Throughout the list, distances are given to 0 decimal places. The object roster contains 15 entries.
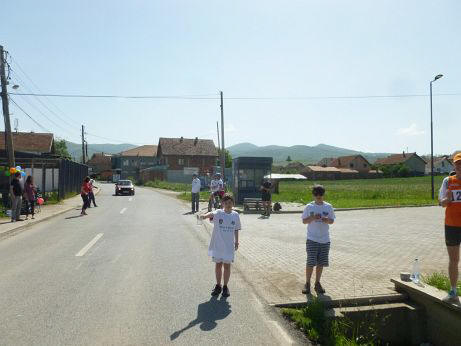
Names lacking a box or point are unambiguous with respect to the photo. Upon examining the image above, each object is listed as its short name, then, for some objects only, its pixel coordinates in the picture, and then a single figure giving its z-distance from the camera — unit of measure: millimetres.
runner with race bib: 5176
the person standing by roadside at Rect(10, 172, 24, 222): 15070
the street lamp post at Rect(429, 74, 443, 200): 27672
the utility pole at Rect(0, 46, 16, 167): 19234
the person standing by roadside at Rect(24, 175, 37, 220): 16406
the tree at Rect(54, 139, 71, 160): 93012
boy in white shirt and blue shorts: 6156
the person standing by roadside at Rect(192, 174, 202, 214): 20094
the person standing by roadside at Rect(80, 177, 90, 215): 19461
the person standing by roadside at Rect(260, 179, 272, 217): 18094
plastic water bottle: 6224
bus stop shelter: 23516
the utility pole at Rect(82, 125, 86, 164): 56978
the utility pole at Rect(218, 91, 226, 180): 32594
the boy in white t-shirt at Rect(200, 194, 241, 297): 6168
